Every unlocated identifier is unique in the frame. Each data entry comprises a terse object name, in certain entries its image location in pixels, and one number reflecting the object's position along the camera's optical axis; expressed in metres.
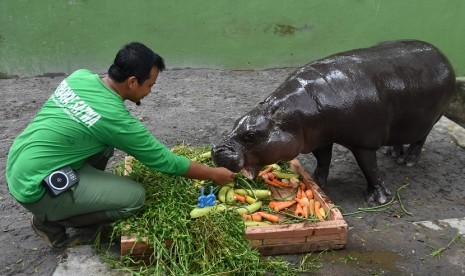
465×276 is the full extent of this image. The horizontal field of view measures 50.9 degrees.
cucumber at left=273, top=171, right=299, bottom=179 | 4.21
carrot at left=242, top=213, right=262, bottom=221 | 3.60
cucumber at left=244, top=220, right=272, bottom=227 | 3.49
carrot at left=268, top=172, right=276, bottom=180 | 4.20
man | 3.10
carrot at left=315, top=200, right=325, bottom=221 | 3.61
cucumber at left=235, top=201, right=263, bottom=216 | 3.61
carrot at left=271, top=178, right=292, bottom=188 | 4.13
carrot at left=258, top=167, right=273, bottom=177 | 4.20
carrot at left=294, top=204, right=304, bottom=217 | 3.65
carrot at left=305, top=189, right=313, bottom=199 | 3.95
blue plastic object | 3.51
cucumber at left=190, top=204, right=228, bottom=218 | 3.38
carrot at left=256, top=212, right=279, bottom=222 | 3.60
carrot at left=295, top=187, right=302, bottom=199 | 3.94
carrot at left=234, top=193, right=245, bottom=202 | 3.81
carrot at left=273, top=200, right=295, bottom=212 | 3.76
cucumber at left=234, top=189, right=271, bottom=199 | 3.84
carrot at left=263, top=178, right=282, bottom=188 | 4.12
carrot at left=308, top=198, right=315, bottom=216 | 3.69
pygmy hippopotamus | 3.69
